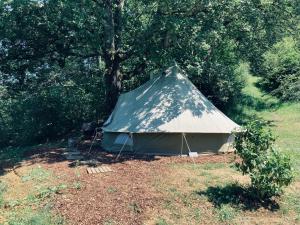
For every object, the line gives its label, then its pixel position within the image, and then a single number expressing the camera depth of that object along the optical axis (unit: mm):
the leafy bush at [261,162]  6030
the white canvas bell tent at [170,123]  9304
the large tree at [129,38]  10198
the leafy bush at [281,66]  15459
